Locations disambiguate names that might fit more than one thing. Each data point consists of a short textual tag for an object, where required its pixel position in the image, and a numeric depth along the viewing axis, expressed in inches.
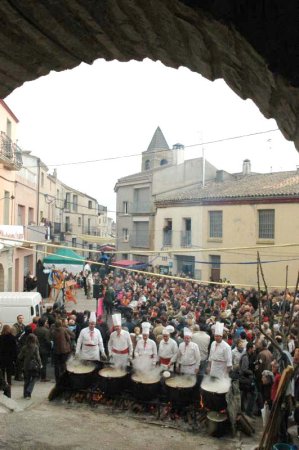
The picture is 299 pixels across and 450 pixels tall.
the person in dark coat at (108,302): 692.7
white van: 523.8
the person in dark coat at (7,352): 381.4
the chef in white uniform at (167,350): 382.6
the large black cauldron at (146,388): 338.3
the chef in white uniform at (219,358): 351.9
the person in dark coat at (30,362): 369.1
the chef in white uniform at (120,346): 393.1
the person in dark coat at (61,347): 408.2
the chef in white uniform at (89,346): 394.9
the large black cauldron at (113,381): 354.0
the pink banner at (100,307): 658.3
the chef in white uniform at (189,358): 366.6
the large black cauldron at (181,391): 324.5
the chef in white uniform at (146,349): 375.6
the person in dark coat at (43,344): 422.9
